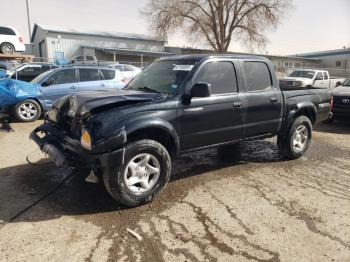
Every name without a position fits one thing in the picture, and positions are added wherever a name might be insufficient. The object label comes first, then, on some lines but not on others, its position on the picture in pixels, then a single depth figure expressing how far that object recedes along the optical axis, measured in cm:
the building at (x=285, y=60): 3992
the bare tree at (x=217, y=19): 3625
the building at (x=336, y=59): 5138
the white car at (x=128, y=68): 1745
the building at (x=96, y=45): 3391
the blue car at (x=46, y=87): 941
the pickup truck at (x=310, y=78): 1890
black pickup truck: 379
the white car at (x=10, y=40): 1972
